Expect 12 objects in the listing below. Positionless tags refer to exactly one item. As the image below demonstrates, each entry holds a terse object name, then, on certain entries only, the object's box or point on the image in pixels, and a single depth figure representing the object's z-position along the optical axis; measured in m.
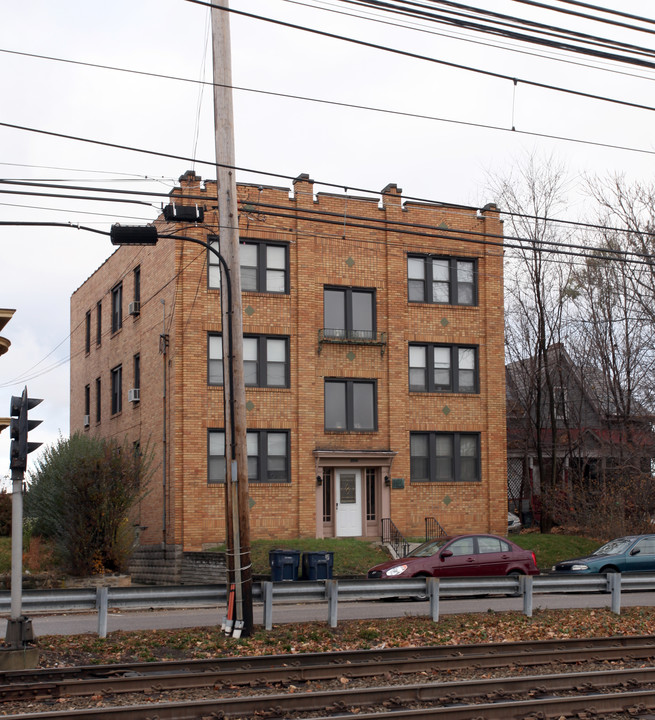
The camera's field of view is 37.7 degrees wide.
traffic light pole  12.16
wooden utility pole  14.98
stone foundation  26.50
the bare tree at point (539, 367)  37.84
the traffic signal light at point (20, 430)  12.36
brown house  36.09
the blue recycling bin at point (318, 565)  23.61
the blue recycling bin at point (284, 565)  23.75
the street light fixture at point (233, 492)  14.65
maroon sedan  20.55
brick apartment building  29.03
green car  23.84
